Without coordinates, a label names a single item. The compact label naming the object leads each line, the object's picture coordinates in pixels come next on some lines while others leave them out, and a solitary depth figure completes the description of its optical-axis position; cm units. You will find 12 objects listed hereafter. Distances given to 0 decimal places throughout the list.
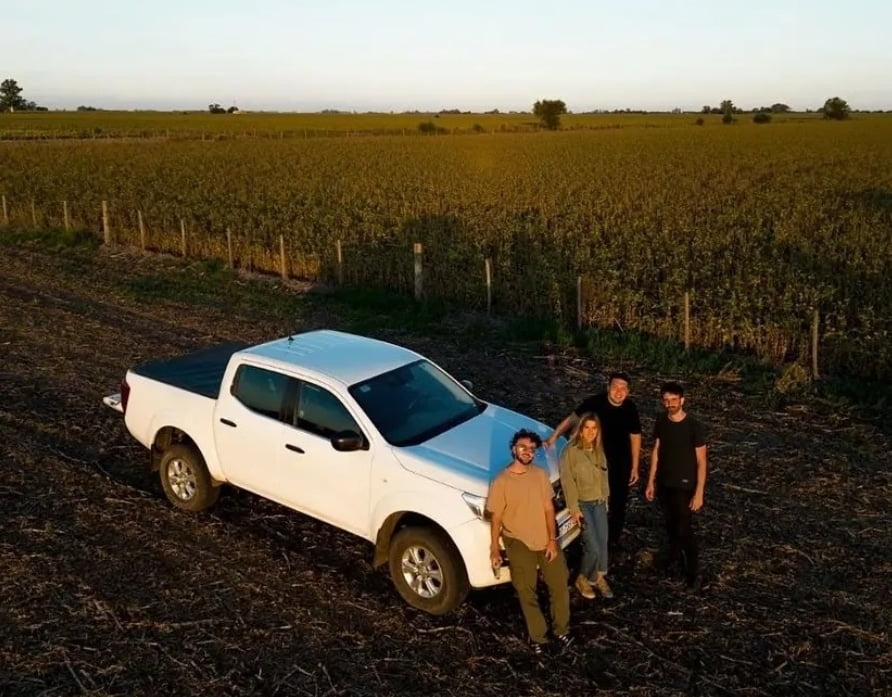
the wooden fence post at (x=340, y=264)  1767
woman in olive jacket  593
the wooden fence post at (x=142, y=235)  2297
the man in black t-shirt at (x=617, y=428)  638
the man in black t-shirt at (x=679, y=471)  629
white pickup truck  604
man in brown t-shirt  546
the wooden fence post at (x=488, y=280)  1513
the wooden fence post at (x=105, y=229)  2403
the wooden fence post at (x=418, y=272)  1598
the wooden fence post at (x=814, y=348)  1151
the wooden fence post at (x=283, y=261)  1883
